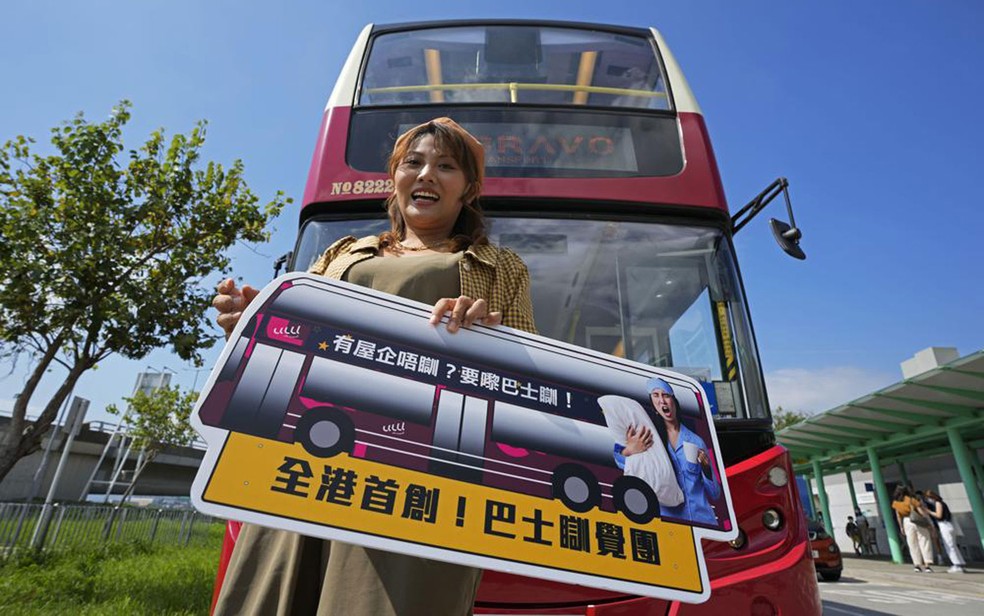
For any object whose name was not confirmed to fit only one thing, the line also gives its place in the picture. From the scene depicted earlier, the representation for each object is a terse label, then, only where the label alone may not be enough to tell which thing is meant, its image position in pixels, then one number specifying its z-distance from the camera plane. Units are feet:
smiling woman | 3.39
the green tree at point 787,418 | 102.27
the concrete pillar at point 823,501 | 58.85
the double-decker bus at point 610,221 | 6.80
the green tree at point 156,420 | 61.31
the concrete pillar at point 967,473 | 37.37
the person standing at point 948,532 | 36.17
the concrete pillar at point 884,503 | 46.17
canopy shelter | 32.91
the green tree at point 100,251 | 18.02
